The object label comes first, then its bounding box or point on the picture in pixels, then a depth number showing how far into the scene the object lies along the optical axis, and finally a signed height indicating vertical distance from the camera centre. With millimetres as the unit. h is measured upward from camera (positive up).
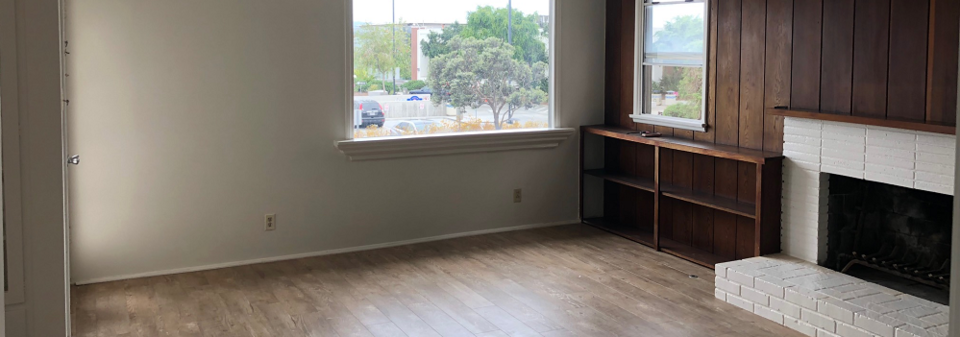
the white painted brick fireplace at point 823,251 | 3449 -753
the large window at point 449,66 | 5078 +283
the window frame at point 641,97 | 5137 +83
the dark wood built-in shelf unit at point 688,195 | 4375 -540
